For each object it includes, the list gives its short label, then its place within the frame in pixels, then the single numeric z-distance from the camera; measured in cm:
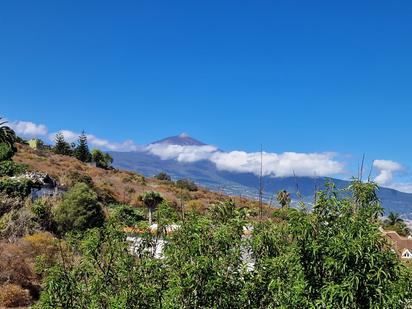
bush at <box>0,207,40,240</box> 3203
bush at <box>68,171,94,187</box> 6125
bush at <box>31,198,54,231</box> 3766
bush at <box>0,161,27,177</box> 5079
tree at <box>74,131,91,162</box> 9318
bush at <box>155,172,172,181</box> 10172
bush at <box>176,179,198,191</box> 8576
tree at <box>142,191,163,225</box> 5853
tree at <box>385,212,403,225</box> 9088
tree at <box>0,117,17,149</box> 5235
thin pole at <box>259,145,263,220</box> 1234
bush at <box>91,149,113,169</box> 9525
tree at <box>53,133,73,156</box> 9562
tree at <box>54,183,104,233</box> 3816
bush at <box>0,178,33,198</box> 4319
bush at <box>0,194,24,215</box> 3656
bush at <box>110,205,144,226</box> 1188
